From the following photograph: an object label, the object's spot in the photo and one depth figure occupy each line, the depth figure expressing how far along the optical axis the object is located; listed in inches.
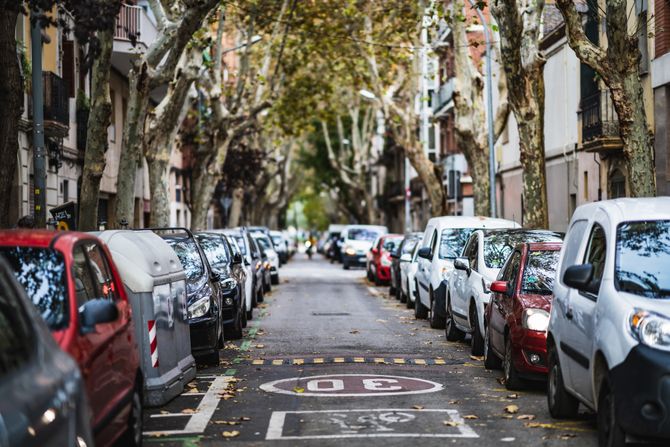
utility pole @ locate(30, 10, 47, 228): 748.0
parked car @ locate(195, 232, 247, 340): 725.3
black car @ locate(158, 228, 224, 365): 570.3
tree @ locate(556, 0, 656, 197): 649.6
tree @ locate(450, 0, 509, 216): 1242.0
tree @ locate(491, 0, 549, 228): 858.1
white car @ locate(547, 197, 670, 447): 308.2
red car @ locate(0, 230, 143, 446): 281.9
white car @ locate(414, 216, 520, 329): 805.2
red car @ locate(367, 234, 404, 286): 1451.8
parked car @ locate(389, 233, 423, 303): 1170.0
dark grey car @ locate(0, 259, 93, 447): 199.0
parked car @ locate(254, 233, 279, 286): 1517.6
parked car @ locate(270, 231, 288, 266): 2338.8
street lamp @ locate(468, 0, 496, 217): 1250.6
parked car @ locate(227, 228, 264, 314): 950.4
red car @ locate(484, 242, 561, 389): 474.9
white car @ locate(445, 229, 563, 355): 619.2
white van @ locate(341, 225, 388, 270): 2050.9
